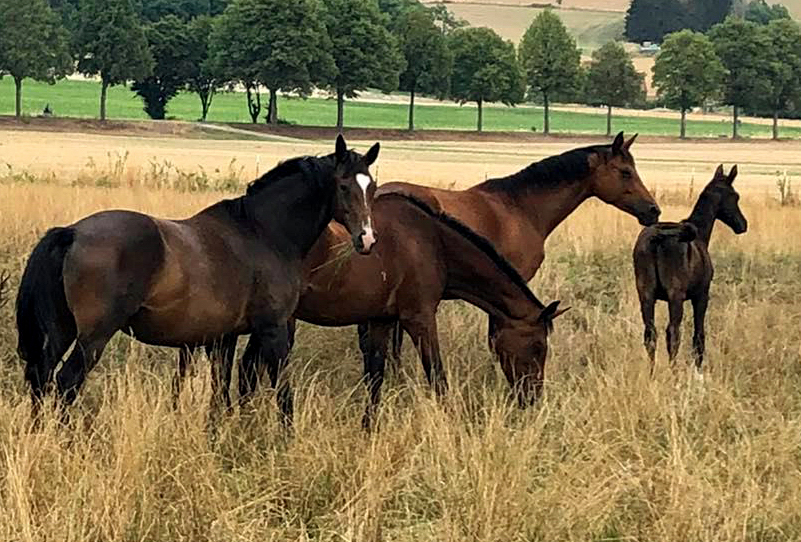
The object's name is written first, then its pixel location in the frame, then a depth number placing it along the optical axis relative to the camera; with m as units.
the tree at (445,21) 136.45
